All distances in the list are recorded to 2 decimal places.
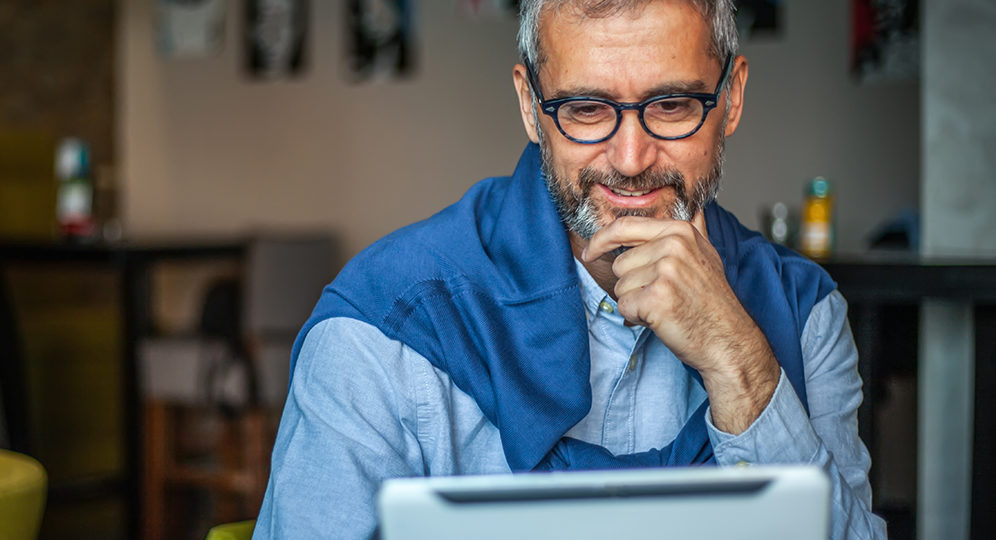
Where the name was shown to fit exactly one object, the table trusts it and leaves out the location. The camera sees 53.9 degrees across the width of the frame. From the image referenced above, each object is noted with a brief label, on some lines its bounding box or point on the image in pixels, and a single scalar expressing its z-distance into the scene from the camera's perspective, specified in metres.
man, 1.03
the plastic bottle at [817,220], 2.71
